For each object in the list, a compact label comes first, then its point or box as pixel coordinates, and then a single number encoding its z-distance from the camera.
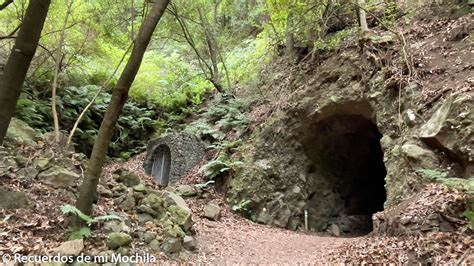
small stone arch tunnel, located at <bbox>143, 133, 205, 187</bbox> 12.49
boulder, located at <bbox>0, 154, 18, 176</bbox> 5.78
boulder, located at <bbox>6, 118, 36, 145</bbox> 6.99
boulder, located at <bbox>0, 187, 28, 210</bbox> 5.18
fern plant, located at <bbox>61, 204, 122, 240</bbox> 4.89
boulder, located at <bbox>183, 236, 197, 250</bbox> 6.42
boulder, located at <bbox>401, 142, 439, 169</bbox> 6.65
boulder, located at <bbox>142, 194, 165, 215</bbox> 6.92
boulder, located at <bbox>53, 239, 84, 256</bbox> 4.56
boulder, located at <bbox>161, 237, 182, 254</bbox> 5.96
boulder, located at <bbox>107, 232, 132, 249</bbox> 5.19
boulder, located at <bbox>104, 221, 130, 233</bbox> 5.59
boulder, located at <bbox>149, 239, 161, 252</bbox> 5.86
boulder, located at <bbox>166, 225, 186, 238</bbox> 6.27
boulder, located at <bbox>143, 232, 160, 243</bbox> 5.92
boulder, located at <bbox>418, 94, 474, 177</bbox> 6.12
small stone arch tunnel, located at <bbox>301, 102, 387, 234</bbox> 11.40
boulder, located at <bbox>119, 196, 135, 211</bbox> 6.78
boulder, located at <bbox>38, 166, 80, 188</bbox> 6.23
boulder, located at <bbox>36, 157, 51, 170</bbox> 6.37
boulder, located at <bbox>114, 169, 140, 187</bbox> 8.20
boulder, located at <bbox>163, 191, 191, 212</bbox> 7.68
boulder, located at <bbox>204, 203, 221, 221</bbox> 9.39
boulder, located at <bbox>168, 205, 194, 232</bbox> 6.98
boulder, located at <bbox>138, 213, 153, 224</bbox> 6.53
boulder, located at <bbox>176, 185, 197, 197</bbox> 10.70
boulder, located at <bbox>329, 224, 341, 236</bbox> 11.58
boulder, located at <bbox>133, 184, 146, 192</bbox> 7.43
